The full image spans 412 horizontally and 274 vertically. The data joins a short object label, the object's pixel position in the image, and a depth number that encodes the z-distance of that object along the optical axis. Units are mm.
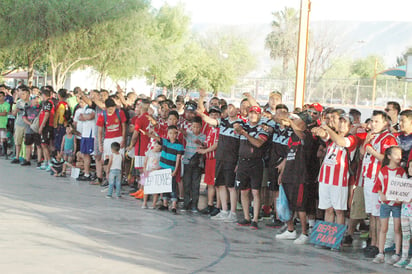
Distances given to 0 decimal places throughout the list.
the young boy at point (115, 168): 13308
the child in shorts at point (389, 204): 8922
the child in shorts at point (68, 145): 15945
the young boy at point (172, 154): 12391
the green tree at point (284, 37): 78688
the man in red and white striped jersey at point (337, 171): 9703
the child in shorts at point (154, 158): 12773
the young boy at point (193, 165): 12539
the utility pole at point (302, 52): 15758
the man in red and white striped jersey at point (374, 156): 9234
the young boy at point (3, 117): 18469
